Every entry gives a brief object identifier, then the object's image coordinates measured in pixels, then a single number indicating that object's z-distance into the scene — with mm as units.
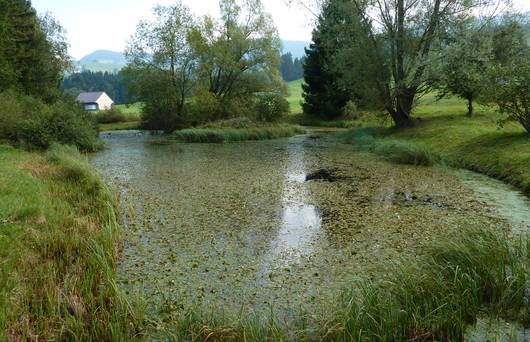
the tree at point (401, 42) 16016
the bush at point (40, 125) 13484
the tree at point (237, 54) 27359
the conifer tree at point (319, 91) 33031
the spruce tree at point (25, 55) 17875
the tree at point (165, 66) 26125
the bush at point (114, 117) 38500
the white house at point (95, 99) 77688
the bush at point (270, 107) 25359
